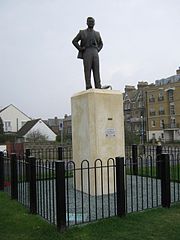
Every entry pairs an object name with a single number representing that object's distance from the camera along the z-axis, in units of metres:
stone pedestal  8.29
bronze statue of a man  8.97
